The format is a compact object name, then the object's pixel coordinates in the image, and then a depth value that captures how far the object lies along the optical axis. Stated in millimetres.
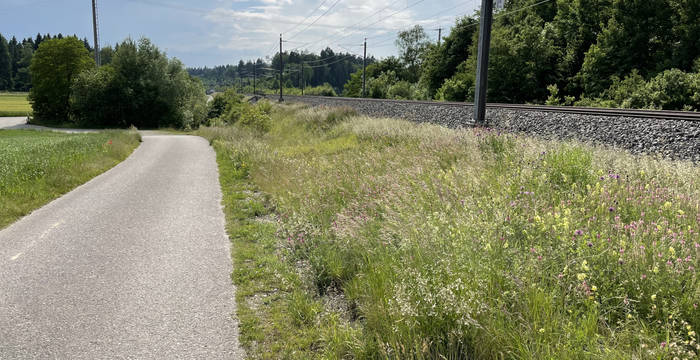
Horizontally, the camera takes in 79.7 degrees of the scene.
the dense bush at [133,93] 58219
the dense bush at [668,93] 21578
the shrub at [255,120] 31358
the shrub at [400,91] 56688
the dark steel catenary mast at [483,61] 13266
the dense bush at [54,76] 61875
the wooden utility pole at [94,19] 53594
